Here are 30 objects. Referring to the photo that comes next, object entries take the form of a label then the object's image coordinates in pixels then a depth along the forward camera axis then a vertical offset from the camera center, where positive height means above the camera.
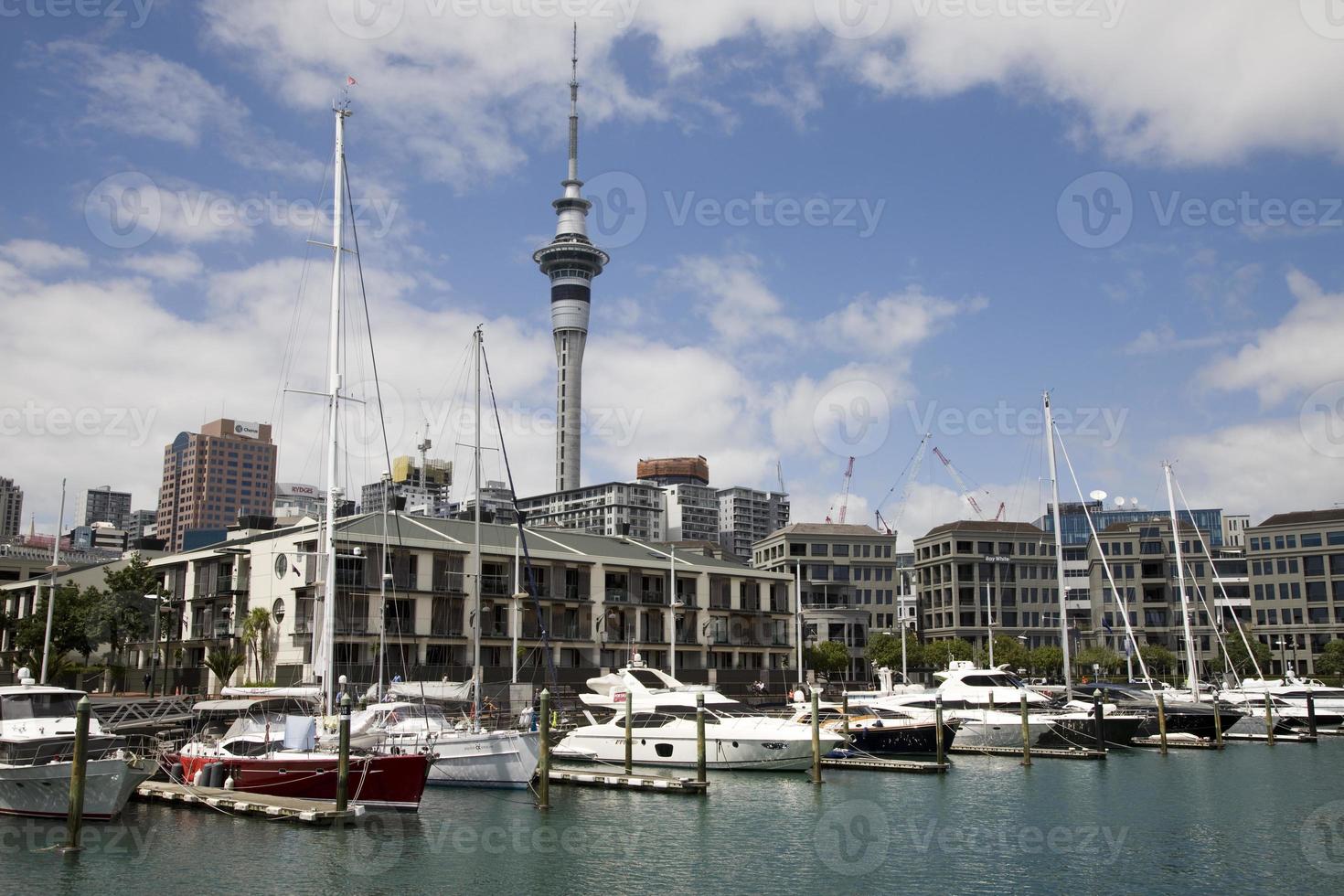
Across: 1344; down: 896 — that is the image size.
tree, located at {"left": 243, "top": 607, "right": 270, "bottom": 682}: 75.31 -0.68
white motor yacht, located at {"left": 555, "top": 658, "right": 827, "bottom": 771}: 50.56 -5.09
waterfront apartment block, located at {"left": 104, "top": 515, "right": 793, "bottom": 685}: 74.44 +1.80
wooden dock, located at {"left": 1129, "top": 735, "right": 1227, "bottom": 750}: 63.06 -6.48
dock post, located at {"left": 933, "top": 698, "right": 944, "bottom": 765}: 50.69 -4.65
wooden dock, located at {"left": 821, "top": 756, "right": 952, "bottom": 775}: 50.34 -6.18
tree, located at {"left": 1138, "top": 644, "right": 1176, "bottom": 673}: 124.44 -3.49
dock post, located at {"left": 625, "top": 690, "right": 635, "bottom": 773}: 47.84 -4.80
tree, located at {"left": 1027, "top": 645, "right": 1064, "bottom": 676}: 118.81 -3.32
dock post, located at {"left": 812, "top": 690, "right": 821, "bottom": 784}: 46.53 -4.99
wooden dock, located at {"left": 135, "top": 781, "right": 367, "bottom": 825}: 34.84 -5.63
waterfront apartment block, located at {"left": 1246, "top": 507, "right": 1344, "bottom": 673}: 136.00 +5.26
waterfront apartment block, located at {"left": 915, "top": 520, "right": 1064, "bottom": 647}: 146.25 +5.59
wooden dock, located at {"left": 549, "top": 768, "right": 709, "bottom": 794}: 42.74 -5.91
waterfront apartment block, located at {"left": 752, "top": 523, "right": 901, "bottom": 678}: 146.12 +7.78
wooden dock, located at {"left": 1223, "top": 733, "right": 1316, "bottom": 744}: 68.31 -6.72
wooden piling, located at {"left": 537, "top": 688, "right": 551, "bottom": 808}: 38.44 -4.68
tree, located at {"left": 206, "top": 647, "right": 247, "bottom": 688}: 67.38 -2.25
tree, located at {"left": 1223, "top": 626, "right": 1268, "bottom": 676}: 120.31 -3.10
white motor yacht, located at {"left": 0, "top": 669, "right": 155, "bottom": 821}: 34.56 -4.41
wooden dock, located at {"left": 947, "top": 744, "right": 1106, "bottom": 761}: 56.23 -6.29
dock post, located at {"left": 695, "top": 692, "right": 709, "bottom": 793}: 42.78 -4.59
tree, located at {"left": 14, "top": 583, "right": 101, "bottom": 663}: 80.19 -0.03
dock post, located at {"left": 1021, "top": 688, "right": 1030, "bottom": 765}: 53.91 -5.54
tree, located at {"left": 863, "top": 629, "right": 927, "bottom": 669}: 119.12 -2.74
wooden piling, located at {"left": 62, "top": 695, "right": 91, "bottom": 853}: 30.81 -4.16
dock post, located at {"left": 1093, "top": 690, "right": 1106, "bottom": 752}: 56.78 -4.87
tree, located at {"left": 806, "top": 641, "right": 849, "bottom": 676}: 108.69 -2.91
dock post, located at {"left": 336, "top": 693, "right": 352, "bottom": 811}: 35.22 -4.30
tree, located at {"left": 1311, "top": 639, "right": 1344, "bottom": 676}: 119.94 -3.52
